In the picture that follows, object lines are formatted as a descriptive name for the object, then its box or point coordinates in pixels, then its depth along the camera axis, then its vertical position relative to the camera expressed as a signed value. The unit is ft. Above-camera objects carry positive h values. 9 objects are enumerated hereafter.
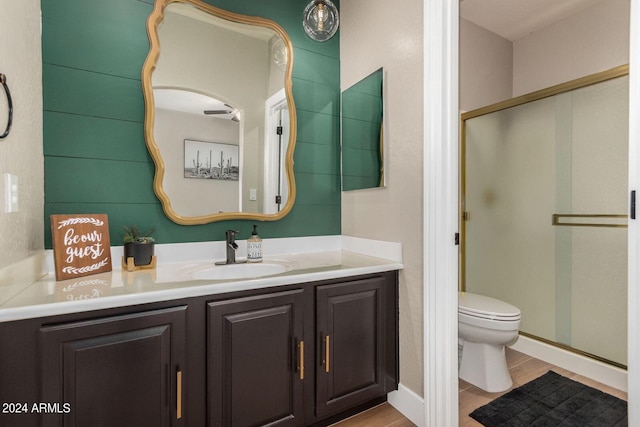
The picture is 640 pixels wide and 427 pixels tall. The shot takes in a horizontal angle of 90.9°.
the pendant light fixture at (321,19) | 4.68 +2.88
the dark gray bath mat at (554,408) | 5.17 -3.49
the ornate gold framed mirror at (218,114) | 5.25 +1.74
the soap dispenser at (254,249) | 5.65 -0.71
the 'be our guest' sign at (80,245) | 4.03 -0.47
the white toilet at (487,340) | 6.01 -2.57
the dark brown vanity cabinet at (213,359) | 3.09 -1.80
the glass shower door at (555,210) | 6.46 -0.03
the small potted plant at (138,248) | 4.70 -0.58
